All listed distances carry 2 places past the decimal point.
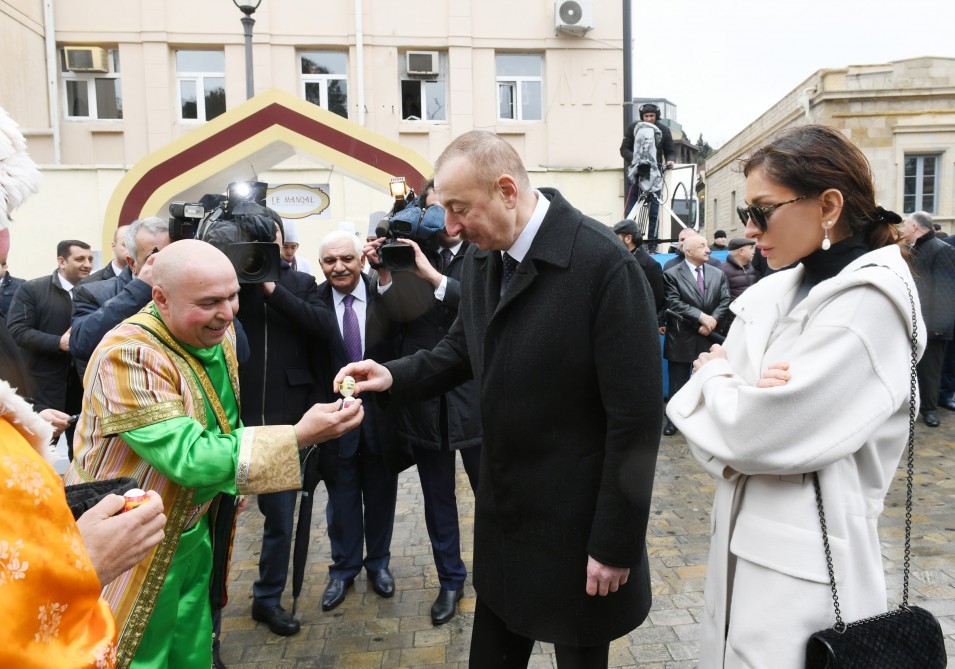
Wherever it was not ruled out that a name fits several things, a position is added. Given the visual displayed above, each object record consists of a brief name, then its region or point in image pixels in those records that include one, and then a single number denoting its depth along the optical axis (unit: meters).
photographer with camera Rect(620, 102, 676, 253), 11.33
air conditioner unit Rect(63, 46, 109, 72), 15.24
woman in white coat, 1.64
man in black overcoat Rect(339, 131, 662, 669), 1.99
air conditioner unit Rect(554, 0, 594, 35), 15.62
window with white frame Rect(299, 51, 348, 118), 16.08
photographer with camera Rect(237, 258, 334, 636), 3.61
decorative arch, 9.12
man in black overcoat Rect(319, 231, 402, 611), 3.90
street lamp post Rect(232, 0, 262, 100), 9.85
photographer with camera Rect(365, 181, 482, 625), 3.71
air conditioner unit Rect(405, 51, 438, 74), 15.83
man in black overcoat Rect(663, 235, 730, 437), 7.11
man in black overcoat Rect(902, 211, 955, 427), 7.26
